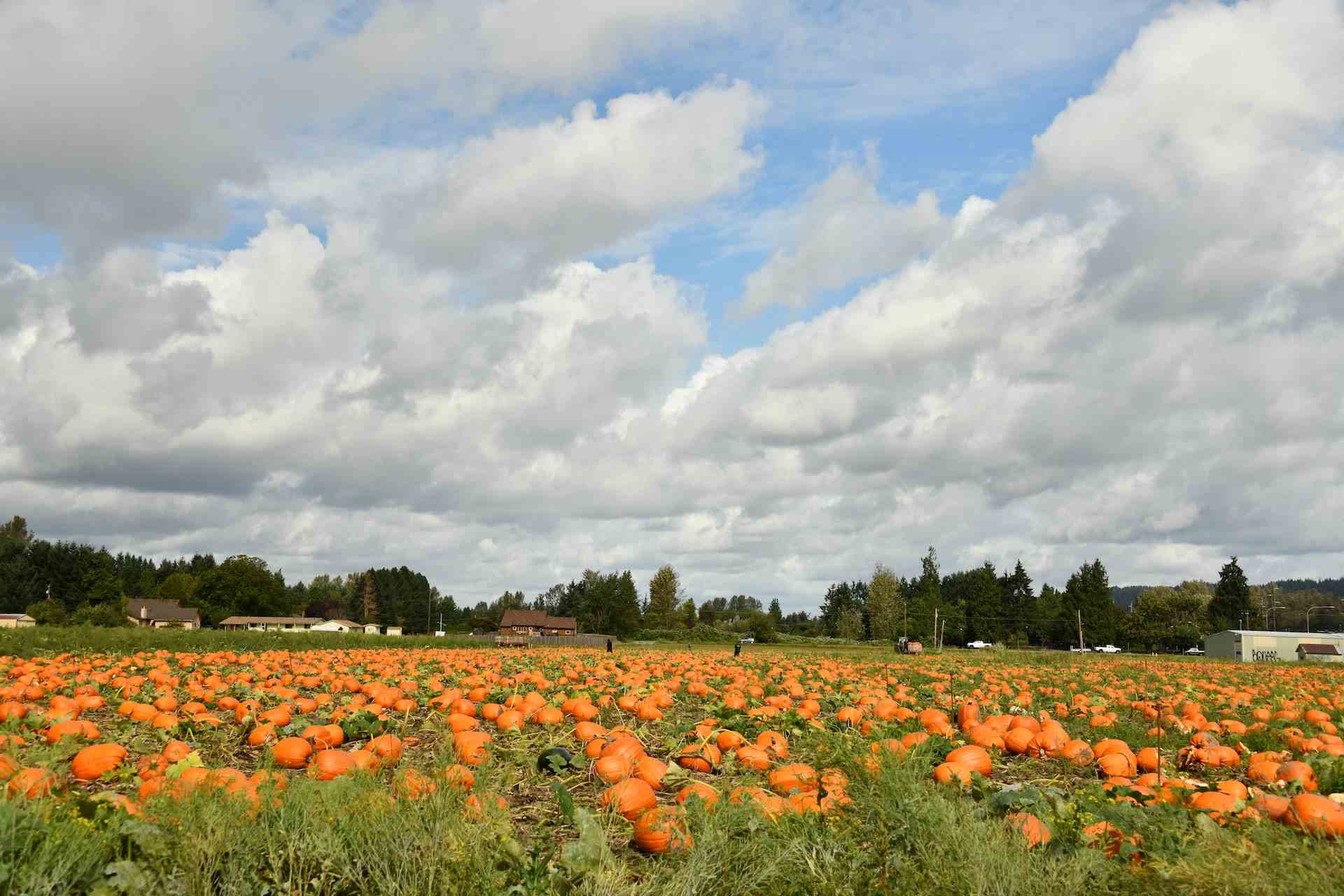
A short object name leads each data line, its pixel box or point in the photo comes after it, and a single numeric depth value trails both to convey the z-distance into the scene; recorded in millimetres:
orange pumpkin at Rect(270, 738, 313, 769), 7922
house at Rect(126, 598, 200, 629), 109562
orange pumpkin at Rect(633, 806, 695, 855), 5801
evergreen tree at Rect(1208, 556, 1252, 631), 113250
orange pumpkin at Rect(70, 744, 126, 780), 7223
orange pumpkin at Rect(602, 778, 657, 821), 6254
